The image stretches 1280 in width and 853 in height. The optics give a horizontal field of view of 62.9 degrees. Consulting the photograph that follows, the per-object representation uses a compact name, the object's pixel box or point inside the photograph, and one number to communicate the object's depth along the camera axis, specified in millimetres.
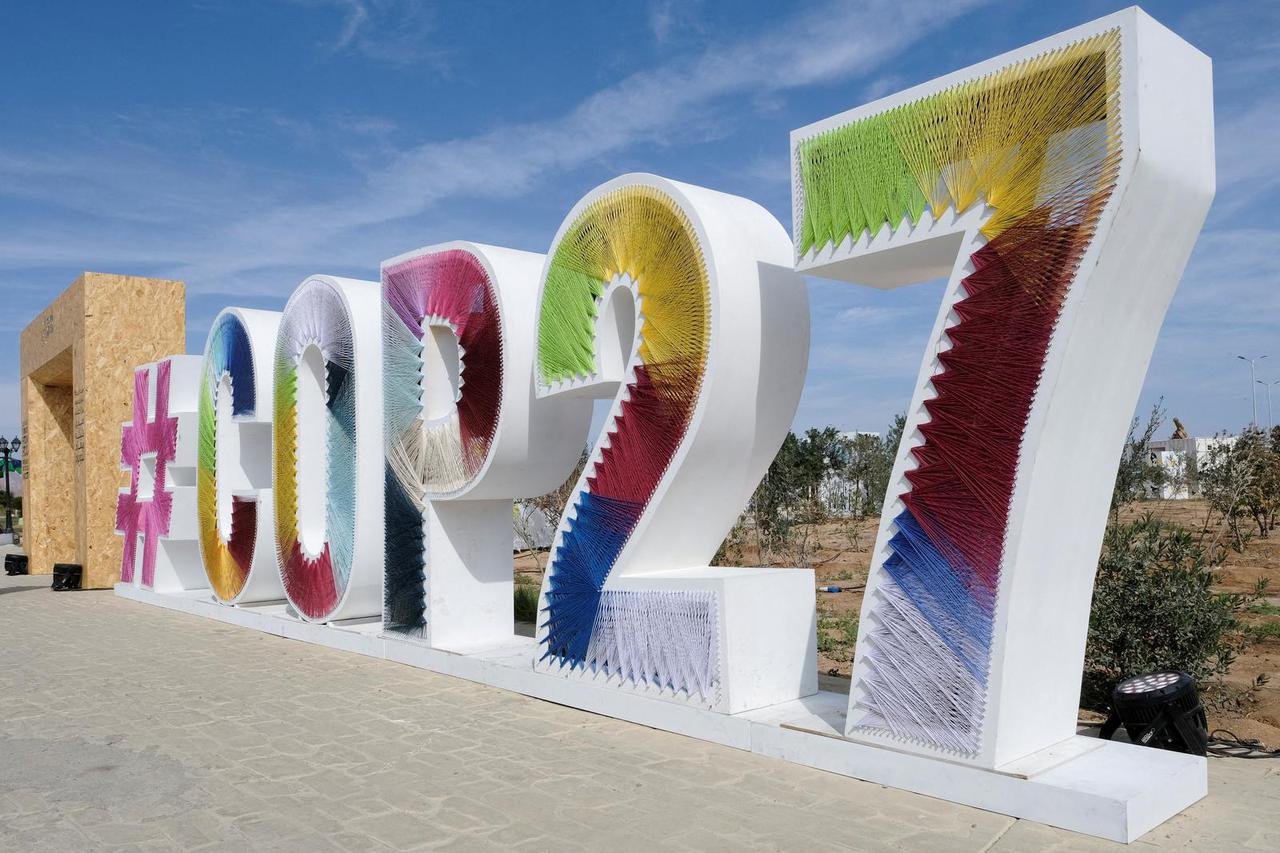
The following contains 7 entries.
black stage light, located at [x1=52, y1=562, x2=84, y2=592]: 16469
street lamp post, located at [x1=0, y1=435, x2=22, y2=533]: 39969
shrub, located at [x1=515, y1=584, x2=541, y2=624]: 11711
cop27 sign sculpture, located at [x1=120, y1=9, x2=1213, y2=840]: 4820
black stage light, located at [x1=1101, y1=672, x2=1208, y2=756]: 5340
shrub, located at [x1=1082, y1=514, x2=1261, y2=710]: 6820
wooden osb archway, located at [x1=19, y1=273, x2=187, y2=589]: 16719
